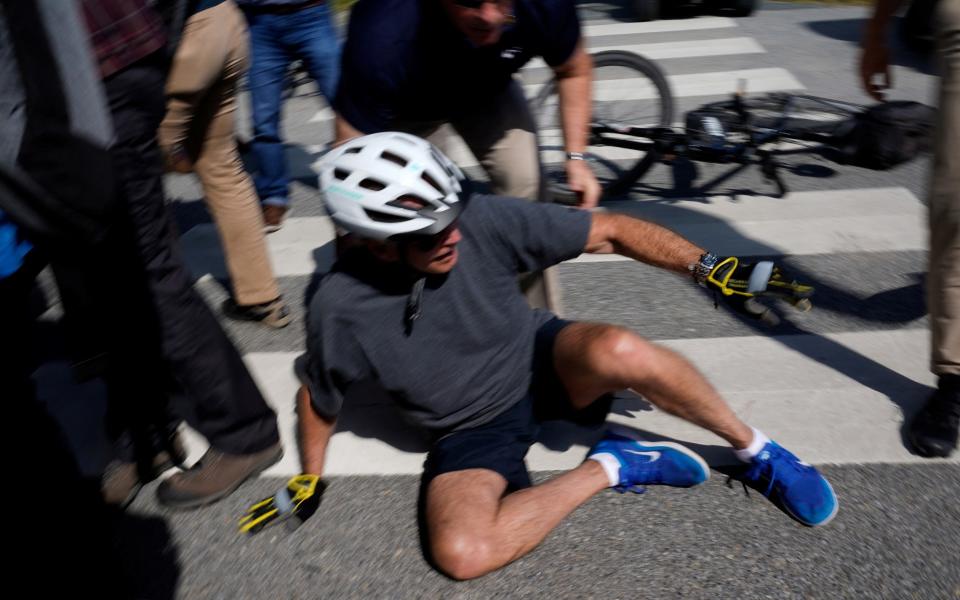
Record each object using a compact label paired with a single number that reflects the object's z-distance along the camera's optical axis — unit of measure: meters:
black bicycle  4.70
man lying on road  2.43
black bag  4.29
